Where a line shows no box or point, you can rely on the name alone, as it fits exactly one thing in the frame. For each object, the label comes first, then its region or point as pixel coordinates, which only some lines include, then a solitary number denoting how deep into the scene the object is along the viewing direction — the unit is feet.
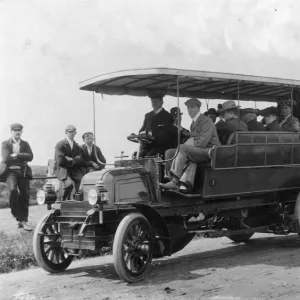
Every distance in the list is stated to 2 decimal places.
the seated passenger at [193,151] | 26.14
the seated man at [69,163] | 34.74
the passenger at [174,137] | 27.48
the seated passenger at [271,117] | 31.94
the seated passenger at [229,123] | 28.84
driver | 28.17
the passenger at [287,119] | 32.54
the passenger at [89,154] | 35.76
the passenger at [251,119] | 30.99
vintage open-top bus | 23.09
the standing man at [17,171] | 35.27
